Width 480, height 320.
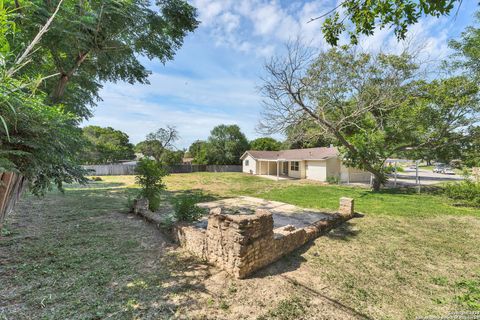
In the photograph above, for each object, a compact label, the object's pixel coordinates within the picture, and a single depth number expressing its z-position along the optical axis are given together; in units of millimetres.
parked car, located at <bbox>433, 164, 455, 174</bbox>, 29381
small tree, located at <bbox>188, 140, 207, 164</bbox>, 36500
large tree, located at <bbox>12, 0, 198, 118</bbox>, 5668
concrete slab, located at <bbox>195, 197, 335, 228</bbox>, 7103
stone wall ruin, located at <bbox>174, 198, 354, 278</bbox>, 3740
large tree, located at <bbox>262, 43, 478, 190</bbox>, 11672
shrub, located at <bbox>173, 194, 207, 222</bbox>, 5555
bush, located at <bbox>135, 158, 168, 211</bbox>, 7590
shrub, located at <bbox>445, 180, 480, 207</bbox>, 9496
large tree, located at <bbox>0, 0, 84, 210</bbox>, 1397
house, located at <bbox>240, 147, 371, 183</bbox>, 18969
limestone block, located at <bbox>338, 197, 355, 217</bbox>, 7535
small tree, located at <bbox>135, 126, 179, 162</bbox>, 34969
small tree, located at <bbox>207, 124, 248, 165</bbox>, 36469
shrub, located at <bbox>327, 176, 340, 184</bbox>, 17734
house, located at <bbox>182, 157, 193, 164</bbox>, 43559
